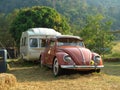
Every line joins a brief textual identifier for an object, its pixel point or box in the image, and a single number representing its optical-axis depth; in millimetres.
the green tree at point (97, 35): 28234
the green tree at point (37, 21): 33994
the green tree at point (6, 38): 43156
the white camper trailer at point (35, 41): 17781
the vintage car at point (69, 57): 11320
